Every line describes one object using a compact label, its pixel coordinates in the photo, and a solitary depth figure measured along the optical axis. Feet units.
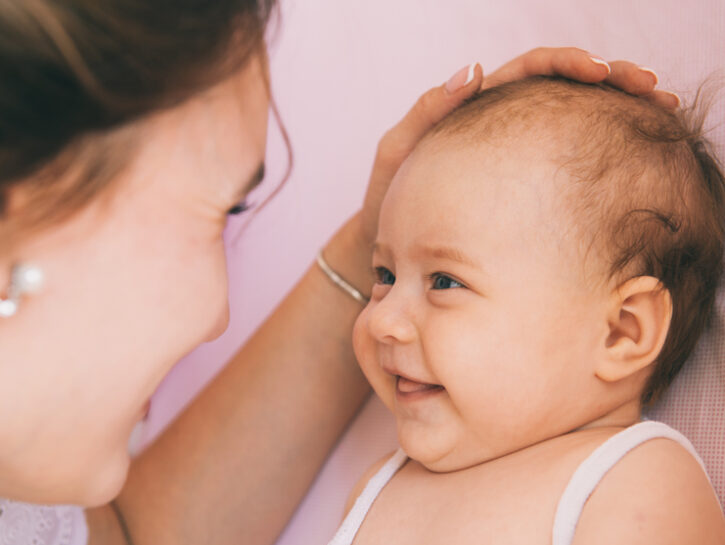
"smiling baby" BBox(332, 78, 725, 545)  1.82
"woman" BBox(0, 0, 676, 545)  1.51
